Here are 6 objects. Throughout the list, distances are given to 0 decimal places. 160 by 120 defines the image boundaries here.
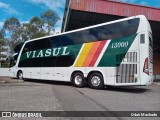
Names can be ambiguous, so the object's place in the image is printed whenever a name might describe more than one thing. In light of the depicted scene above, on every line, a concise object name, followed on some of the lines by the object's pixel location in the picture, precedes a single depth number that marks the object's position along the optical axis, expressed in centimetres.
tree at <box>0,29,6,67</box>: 2774
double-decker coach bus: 618
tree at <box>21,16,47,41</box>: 2741
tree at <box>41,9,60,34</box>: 3054
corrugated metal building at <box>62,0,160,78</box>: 892
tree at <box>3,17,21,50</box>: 2916
